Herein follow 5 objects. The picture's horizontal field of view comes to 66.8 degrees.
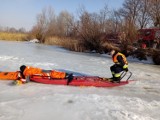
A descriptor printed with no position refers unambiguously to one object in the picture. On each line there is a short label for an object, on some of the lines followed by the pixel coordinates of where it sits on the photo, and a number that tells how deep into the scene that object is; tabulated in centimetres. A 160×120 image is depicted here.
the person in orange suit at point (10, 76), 344
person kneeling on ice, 376
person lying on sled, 343
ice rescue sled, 346
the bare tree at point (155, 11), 1128
